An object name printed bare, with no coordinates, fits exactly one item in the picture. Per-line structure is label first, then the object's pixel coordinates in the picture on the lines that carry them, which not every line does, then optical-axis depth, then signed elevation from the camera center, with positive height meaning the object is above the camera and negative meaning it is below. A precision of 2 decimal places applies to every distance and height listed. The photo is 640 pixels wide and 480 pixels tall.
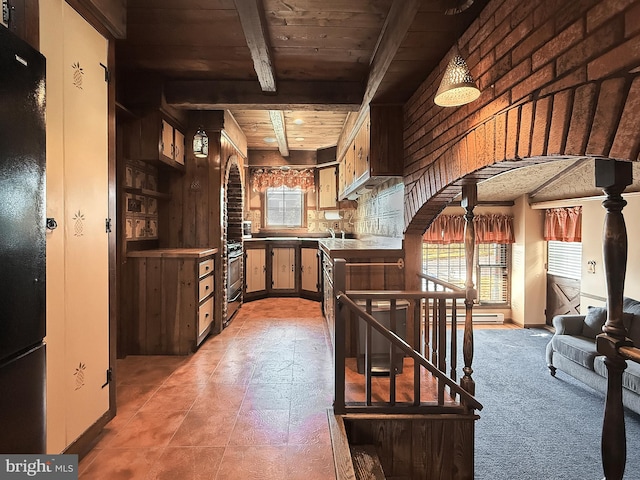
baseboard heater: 6.36 -1.52
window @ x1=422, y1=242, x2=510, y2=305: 6.44 -0.58
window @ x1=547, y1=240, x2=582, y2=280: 5.44 -0.39
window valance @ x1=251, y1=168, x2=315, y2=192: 6.57 +1.11
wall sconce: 3.66 +0.99
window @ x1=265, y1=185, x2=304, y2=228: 6.80 +0.56
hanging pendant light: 1.62 +0.72
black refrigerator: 0.98 -0.02
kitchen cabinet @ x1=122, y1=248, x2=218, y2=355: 3.29 -0.64
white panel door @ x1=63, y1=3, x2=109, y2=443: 1.66 +0.07
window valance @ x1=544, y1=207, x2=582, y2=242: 5.23 +0.18
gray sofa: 3.09 -1.23
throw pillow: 3.90 -0.99
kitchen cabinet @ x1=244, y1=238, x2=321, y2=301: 5.93 -0.52
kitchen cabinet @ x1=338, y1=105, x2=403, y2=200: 3.13 +0.87
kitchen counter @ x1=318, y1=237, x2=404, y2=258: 3.16 -0.14
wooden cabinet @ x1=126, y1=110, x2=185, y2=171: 3.13 +0.91
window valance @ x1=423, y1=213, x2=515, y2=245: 6.12 +0.12
